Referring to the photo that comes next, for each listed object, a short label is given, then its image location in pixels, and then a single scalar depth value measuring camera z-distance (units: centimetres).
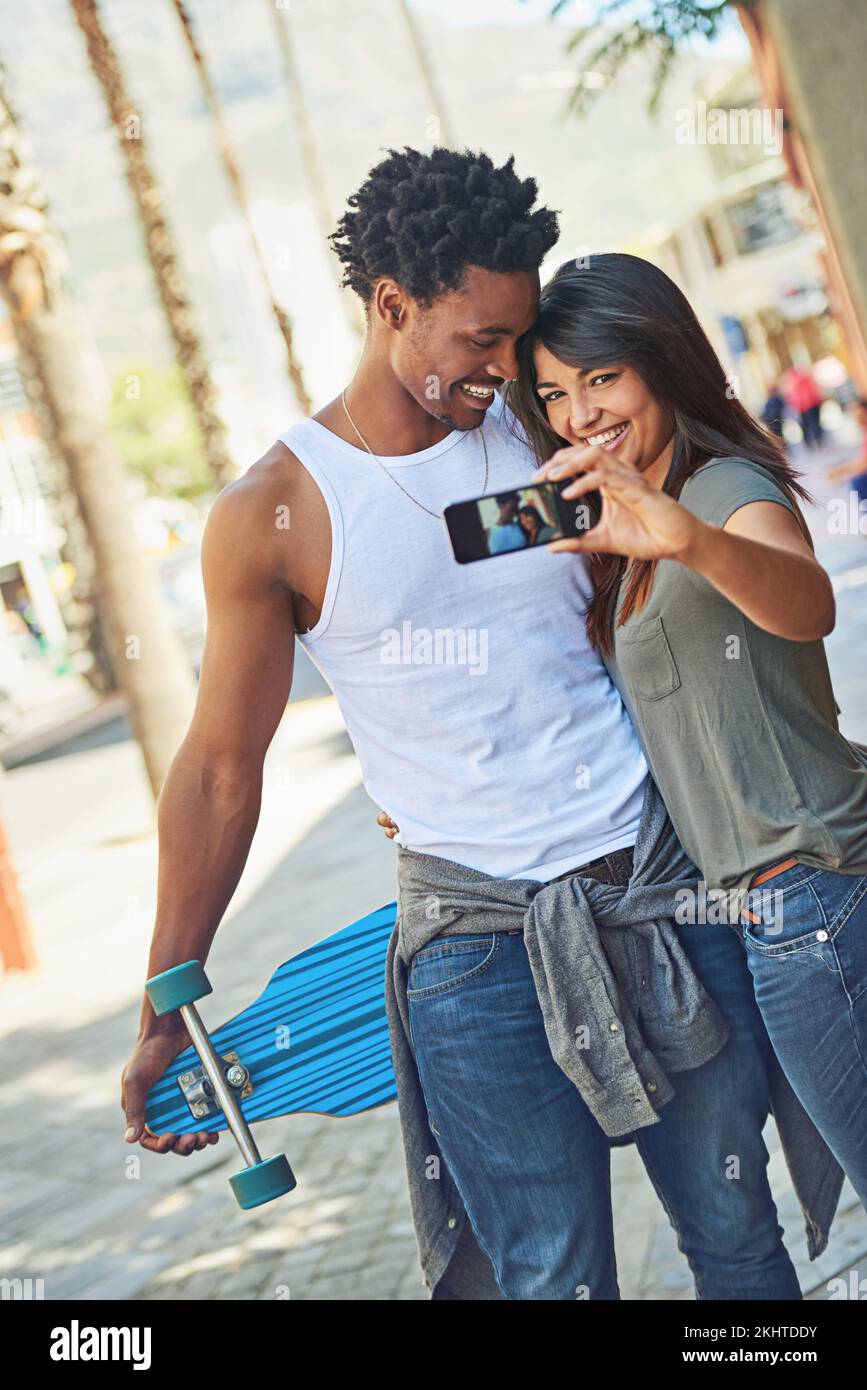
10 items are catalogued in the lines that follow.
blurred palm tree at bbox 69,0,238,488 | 1445
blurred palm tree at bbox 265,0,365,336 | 2798
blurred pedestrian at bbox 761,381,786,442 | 3035
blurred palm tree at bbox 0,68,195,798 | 1085
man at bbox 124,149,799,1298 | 237
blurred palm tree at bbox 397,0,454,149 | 2854
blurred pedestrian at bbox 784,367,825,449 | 2712
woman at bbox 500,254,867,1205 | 225
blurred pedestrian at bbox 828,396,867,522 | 1269
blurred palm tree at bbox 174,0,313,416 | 2288
